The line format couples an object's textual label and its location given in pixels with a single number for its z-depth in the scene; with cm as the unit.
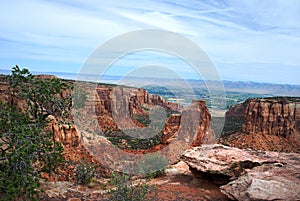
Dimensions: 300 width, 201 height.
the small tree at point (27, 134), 898
